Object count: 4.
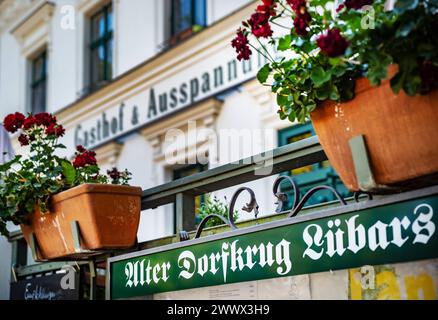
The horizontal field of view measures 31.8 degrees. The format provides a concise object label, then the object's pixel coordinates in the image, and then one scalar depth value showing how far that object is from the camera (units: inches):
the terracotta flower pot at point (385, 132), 73.7
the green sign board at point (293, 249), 74.7
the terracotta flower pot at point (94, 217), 117.6
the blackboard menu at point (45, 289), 142.5
